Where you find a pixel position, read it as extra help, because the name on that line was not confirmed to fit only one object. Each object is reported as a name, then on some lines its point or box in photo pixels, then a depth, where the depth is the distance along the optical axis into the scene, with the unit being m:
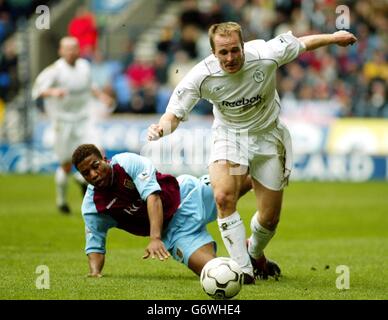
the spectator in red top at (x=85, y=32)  50.75
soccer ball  15.94
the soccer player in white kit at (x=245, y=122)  17.81
